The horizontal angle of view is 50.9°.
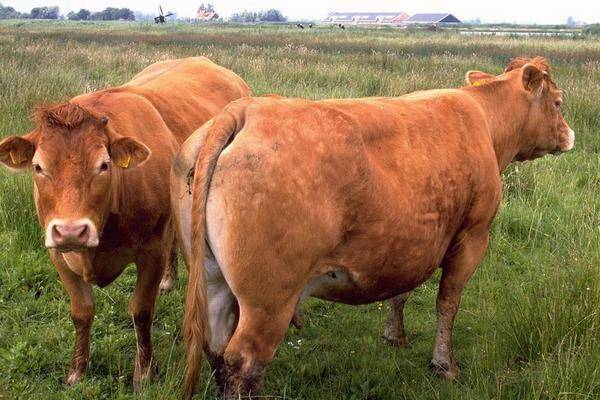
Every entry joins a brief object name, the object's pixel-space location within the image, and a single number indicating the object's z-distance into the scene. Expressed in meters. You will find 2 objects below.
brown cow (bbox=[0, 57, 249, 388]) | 3.07
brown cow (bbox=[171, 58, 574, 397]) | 2.73
